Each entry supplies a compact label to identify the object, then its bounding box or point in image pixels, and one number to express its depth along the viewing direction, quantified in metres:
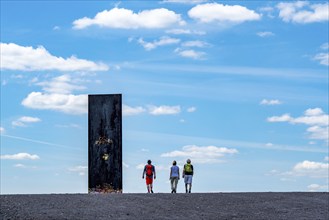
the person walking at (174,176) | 29.83
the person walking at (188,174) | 29.95
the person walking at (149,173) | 29.45
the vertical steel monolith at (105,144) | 26.72
